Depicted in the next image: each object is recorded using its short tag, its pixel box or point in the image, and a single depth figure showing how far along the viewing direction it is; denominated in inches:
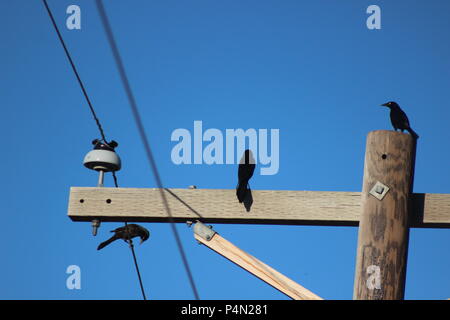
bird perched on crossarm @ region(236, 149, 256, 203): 374.3
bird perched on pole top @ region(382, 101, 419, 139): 406.6
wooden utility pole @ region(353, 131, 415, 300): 336.2
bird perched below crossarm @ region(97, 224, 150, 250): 414.9
